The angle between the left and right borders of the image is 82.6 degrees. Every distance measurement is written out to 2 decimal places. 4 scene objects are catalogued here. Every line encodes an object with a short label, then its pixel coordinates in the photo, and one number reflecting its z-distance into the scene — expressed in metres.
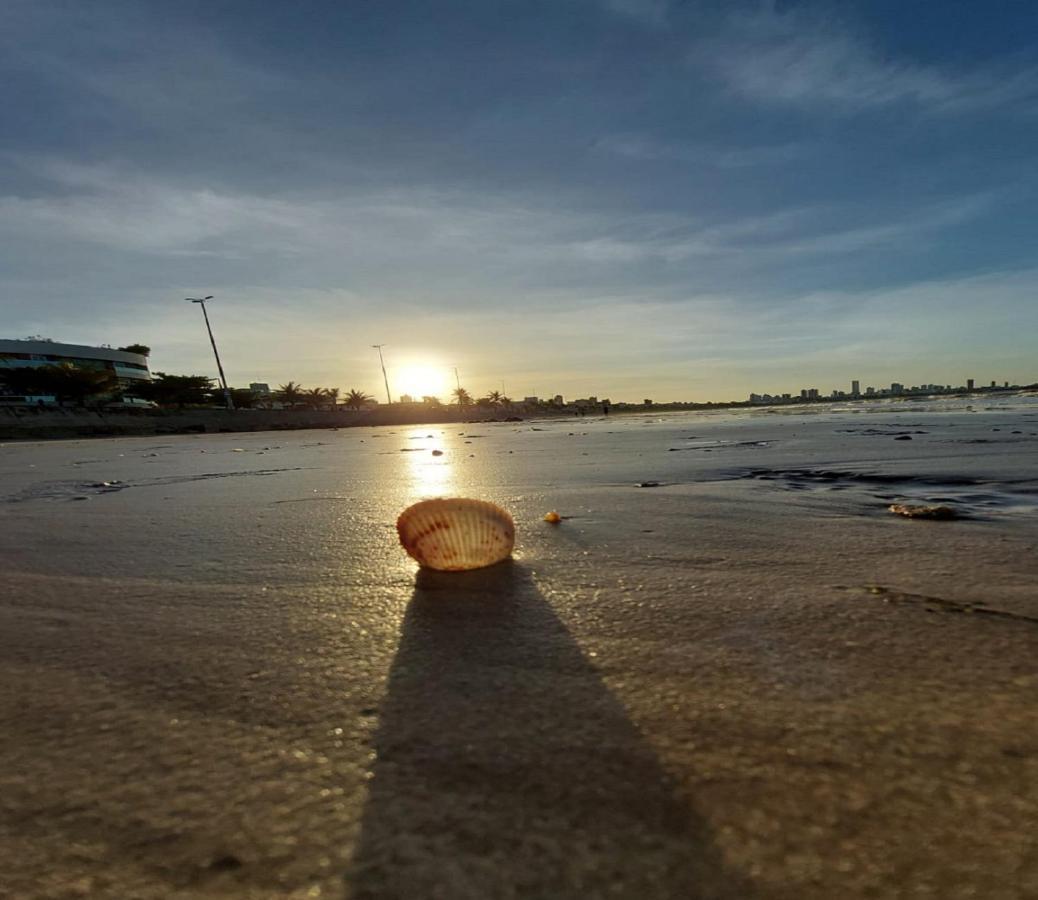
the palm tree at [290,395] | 72.12
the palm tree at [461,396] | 102.94
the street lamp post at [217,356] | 44.47
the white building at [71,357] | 63.81
